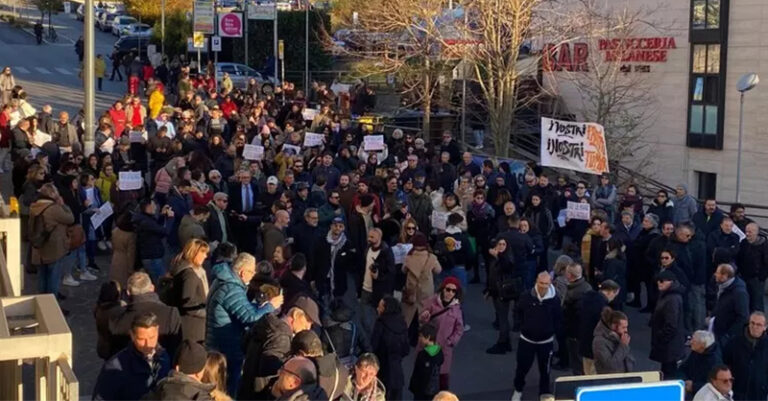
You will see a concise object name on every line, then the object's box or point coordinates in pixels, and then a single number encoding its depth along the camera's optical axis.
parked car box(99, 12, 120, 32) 64.44
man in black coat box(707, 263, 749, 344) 11.10
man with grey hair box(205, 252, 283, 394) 9.18
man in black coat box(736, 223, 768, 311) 13.88
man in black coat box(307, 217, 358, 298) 13.27
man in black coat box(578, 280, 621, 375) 10.41
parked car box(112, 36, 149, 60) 47.28
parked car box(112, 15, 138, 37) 61.12
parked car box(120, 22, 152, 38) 52.56
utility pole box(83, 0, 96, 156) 16.91
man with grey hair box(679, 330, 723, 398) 9.33
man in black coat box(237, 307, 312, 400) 8.09
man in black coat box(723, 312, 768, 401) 9.72
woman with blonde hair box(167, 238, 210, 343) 9.78
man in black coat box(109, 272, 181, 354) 8.42
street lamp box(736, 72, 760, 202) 22.30
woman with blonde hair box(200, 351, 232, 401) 6.92
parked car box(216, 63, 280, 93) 41.38
